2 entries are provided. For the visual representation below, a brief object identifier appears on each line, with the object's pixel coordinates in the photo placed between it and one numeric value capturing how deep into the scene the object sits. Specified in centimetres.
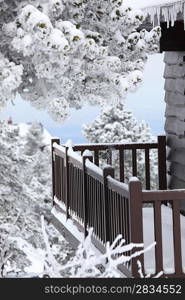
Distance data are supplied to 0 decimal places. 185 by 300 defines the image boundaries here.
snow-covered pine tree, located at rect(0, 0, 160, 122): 884
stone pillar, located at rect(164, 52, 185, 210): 1158
